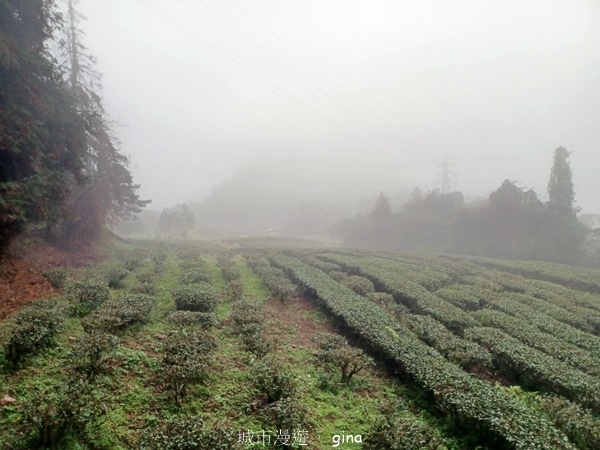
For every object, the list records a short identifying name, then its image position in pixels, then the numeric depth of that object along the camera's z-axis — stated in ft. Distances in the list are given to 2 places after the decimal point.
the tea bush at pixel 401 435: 18.29
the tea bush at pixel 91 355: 21.70
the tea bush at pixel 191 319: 33.63
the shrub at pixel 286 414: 19.25
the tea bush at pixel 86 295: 33.35
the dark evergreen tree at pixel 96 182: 78.89
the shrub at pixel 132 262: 64.59
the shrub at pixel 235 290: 49.23
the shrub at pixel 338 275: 65.83
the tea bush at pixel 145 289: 43.52
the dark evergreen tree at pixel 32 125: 36.91
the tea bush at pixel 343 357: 28.32
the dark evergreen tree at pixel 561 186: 143.64
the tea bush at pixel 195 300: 39.55
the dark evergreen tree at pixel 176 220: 226.79
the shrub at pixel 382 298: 50.34
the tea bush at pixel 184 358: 21.33
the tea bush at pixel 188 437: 15.23
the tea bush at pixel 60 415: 15.40
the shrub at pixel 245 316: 35.47
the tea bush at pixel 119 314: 27.95
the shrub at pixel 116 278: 46.94
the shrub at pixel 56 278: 41.65
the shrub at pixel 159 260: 65.72
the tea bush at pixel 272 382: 22.33
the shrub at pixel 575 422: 20.02
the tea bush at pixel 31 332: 21.81
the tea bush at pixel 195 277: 55.16
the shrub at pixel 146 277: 51.90
